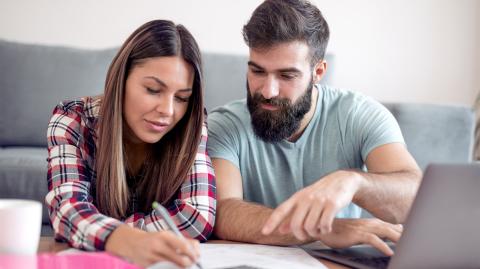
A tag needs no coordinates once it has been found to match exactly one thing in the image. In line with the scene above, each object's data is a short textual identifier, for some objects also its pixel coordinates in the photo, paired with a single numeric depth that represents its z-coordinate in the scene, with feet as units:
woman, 3.94
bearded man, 4.80
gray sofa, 7.83
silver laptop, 2.53
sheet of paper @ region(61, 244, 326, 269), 2.91
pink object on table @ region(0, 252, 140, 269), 2.29
